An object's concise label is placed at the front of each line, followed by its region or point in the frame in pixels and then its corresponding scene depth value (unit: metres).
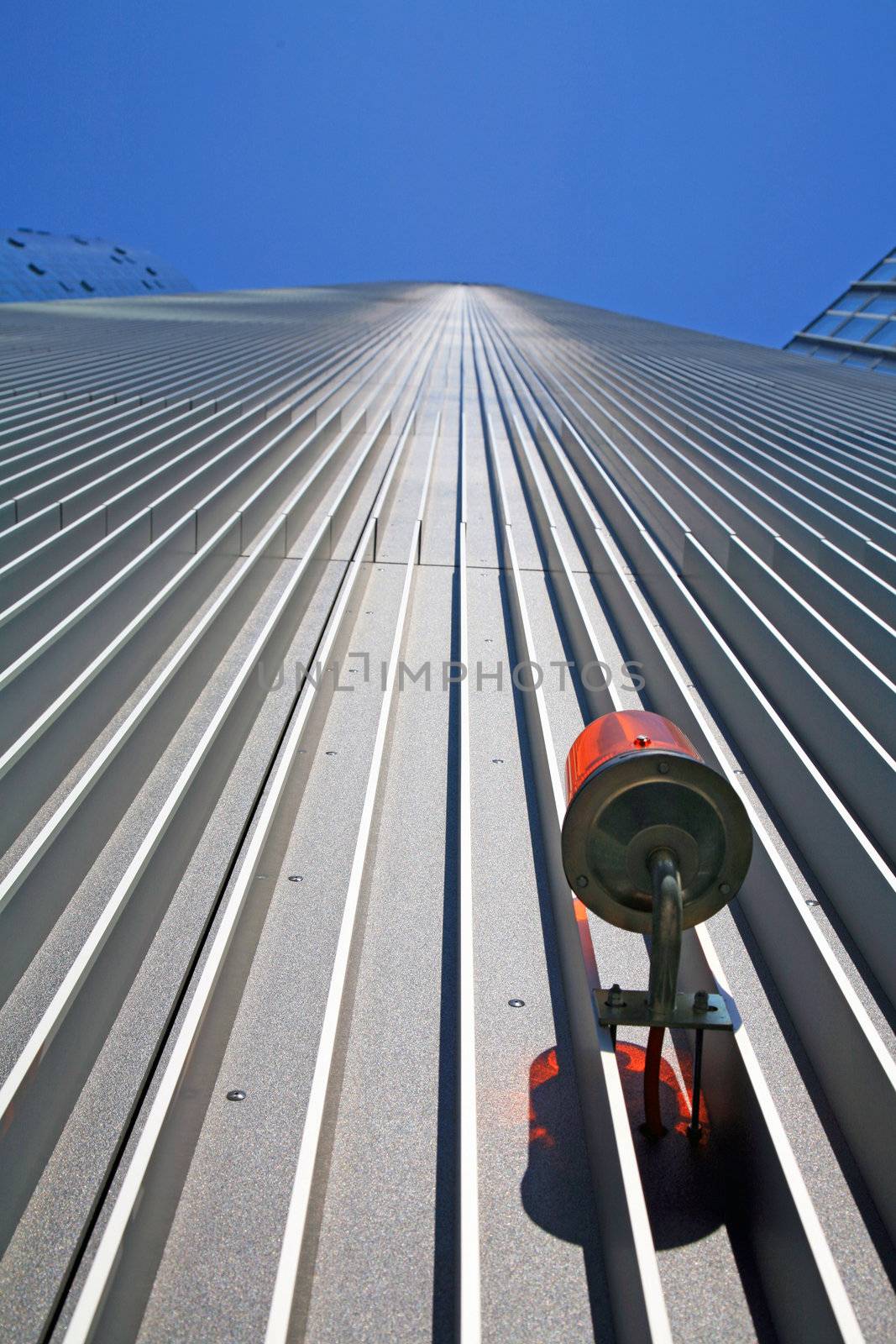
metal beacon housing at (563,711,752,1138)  1.73
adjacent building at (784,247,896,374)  15.12
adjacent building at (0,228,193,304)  26.00
